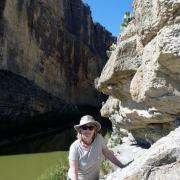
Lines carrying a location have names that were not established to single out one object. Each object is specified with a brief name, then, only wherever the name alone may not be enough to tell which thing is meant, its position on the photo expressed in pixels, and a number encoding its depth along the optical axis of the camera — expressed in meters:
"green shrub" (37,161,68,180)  3.88
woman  1.87
